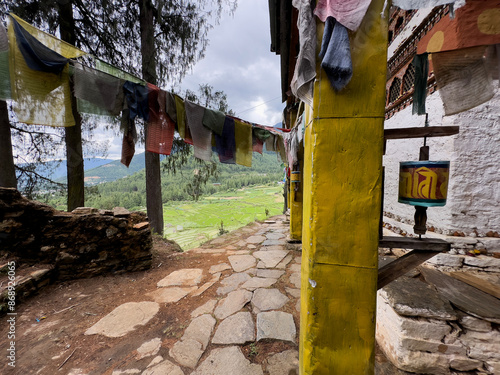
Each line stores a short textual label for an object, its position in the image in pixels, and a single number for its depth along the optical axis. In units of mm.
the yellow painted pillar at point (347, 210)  1251
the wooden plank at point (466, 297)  1732
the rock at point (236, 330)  2190
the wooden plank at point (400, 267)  1454
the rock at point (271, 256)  4188
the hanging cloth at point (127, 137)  3213
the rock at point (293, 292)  3039
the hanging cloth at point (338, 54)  1168
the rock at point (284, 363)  1843
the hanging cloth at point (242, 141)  4406
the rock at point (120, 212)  3948
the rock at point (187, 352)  1933
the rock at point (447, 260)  2676
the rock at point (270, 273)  3639
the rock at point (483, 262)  2557
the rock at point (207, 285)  3150
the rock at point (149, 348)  2022
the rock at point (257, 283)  3280
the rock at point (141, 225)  3971
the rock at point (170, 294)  2998
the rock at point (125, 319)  2357
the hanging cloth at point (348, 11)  1166
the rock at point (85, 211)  3716
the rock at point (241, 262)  4004
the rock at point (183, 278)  3465
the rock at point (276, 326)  2225
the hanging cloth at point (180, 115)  3571
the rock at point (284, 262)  4004
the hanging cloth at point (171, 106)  3400
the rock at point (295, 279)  3373
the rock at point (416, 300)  1770
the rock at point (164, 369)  1815
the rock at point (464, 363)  1711
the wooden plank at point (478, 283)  2104
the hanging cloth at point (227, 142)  4219
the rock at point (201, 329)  2211
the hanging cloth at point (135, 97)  3052
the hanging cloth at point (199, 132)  3682
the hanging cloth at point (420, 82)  1627
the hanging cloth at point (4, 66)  2107
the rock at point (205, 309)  2654
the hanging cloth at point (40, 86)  2184
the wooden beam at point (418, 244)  1388
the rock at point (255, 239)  5714
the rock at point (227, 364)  1822
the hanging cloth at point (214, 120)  3850
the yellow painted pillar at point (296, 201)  4652
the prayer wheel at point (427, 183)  1329
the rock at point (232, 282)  3209
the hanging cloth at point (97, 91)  2646
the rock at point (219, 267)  3924
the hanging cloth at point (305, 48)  1255
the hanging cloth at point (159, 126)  3312
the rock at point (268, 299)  2768
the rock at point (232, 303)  2643
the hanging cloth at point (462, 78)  1525
